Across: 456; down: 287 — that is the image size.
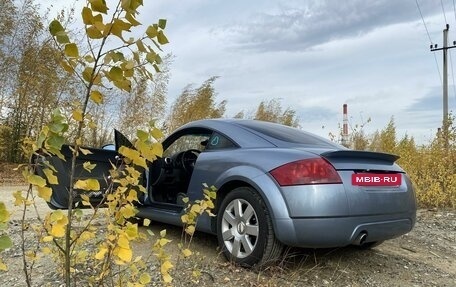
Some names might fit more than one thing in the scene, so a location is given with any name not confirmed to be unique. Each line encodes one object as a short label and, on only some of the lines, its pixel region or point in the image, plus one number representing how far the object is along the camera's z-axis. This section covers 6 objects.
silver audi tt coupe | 3.23
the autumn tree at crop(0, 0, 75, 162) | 12.58
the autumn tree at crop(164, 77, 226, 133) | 12.70
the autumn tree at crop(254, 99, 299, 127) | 16.02
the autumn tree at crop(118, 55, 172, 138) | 12.48
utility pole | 22.94
